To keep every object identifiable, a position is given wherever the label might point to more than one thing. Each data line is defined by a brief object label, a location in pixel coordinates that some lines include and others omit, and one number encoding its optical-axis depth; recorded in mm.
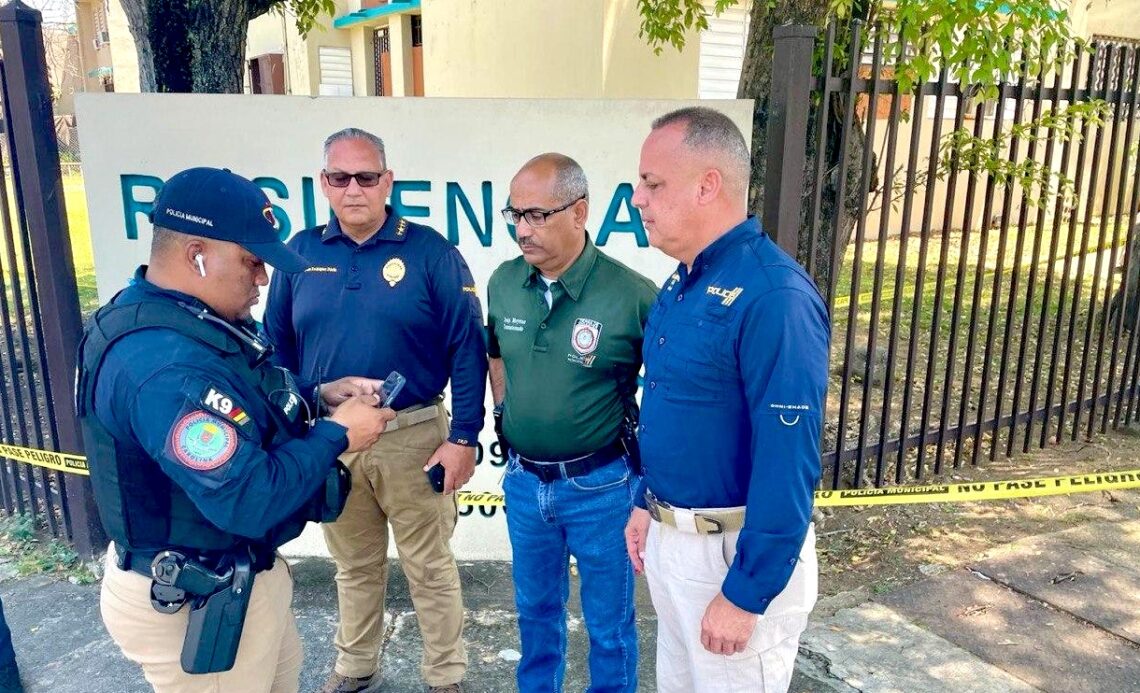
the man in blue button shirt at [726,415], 1772
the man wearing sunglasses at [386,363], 2723
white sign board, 3537
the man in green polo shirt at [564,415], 2496
